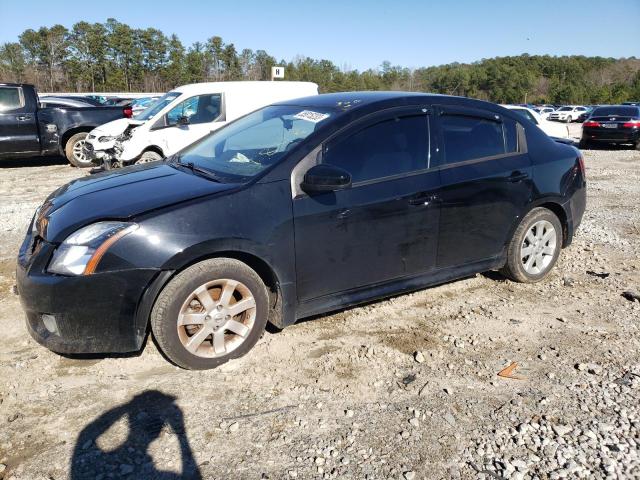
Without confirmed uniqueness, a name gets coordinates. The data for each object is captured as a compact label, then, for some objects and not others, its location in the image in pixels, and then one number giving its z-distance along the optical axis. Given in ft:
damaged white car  29.73
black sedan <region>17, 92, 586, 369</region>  9.47
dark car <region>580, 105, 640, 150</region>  51.13
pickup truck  35.53
